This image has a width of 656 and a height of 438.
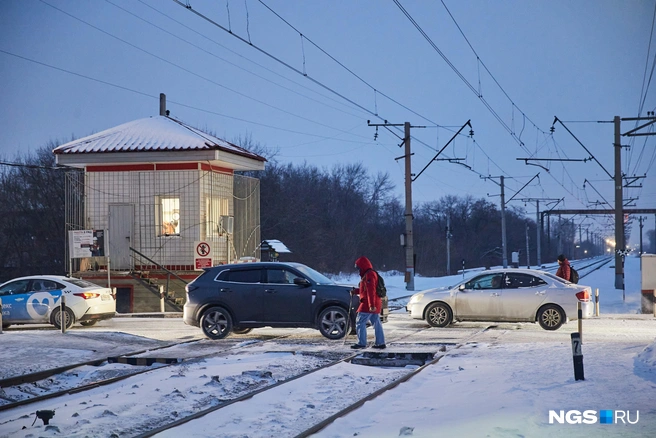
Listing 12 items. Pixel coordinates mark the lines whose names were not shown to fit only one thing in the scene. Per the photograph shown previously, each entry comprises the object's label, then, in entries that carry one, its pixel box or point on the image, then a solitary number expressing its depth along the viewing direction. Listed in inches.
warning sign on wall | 1131.3
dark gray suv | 705.6
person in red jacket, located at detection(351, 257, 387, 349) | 621.9
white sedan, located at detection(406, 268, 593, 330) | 776.9
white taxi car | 839.7
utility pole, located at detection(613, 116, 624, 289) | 1608.0
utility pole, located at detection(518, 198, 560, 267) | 2749.0
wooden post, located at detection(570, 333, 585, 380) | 434.9
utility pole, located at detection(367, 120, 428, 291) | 1551.4
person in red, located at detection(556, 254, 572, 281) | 919.0
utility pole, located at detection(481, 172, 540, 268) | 2276.1
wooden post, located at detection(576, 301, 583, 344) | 532.7
